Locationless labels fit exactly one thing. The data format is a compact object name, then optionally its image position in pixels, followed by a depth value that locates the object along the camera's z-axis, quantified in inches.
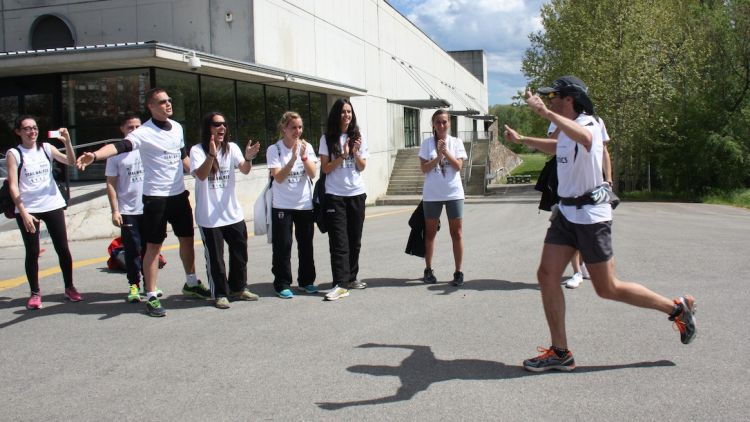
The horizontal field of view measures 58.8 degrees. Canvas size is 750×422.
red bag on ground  320.8
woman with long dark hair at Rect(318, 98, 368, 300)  263.7
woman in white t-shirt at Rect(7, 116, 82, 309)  241.1
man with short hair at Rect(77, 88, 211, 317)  235.0
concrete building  544.4
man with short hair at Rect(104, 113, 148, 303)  260.4
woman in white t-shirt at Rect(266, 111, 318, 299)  260.4
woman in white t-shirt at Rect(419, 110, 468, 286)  278.1
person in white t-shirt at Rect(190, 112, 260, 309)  243.4
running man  167.3
